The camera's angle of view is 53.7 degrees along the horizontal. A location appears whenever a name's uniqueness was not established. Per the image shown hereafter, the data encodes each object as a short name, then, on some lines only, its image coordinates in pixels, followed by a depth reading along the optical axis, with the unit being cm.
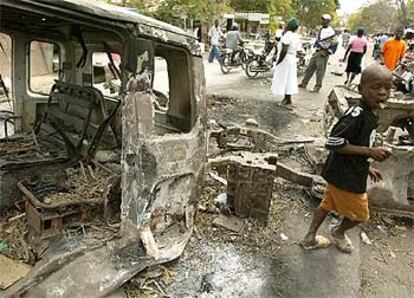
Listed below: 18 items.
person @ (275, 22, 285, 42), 1413
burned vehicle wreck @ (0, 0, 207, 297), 258
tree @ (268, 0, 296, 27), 2959
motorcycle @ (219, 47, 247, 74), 1350
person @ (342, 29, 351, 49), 2760
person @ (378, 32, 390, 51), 2030
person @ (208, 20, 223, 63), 1498
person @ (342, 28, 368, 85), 1027
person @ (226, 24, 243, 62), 1385
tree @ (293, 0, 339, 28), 4044
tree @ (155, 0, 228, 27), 1905
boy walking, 296
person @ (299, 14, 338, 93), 959
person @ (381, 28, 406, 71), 955
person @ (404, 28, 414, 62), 1158
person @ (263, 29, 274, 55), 1397
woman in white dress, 827
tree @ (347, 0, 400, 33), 5453
